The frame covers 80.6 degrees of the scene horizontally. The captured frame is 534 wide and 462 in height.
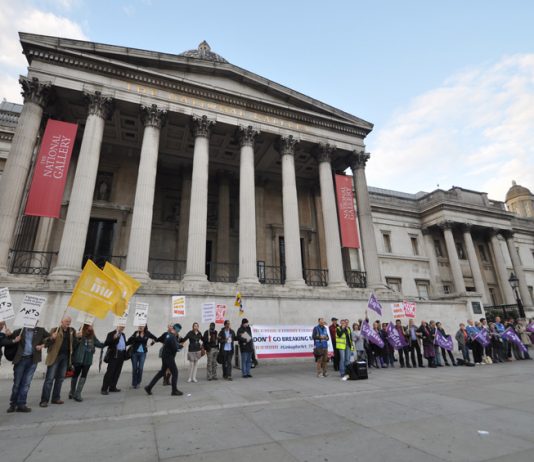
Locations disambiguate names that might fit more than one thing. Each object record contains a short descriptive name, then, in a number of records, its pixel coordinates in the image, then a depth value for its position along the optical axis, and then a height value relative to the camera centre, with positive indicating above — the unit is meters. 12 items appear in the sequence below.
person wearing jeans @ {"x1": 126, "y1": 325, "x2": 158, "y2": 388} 8.77 -0.33
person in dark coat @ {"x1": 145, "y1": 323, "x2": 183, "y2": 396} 7.64 -0.40
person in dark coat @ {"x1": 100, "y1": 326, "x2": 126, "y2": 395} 8.09 -0.48
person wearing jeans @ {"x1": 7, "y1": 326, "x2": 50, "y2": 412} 6.29 -0.36
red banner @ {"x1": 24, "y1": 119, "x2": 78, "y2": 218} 13.77 +7.45
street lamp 22.14 +1.69
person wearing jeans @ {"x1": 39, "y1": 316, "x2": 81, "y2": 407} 6.83 -0.32
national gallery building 14.55 +9.18
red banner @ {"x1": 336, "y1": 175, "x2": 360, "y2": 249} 19.34 +7.36
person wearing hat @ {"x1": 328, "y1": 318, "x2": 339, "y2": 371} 11.47 -0.10
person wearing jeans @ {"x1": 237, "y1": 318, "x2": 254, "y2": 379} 10.41 -0.37
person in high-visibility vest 10.50 -0.23
